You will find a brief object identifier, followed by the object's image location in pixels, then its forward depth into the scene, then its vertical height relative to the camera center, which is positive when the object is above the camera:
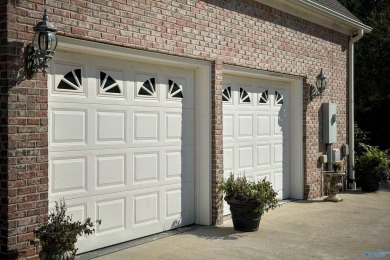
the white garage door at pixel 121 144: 5.36 -0.13
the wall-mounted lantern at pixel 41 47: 4.58 +0.90
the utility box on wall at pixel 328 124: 10.09 +0.25
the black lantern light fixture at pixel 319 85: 9.88 +1.11
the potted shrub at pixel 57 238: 4.41 -1.02
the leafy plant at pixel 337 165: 10.04 -0.68
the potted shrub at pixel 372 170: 10.88 -0.87
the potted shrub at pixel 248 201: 6.57 -0.98
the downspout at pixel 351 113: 11.33 +0.54
